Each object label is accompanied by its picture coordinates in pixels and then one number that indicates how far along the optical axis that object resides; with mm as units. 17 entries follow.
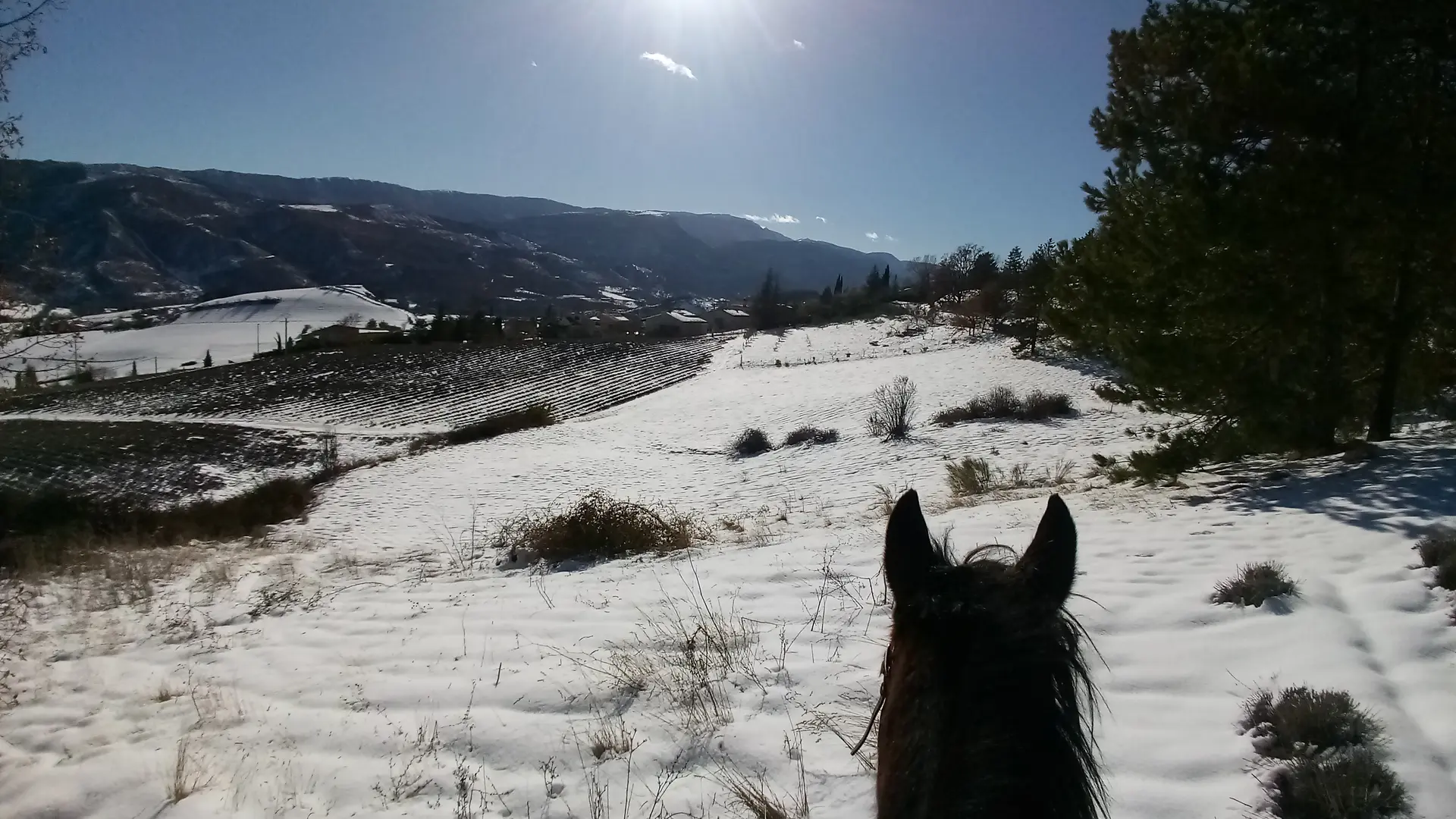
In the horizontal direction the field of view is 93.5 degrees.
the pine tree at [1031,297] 26031
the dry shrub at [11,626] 5168
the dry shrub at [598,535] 8789
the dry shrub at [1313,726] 2541
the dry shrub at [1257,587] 3992
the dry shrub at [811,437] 19469
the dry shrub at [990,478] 10516
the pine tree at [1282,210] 6594
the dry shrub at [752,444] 19812
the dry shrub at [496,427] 28578
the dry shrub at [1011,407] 17891
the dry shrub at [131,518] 13375
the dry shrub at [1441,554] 3740
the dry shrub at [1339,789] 2186
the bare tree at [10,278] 6348
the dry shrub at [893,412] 18312
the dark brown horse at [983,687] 1202
